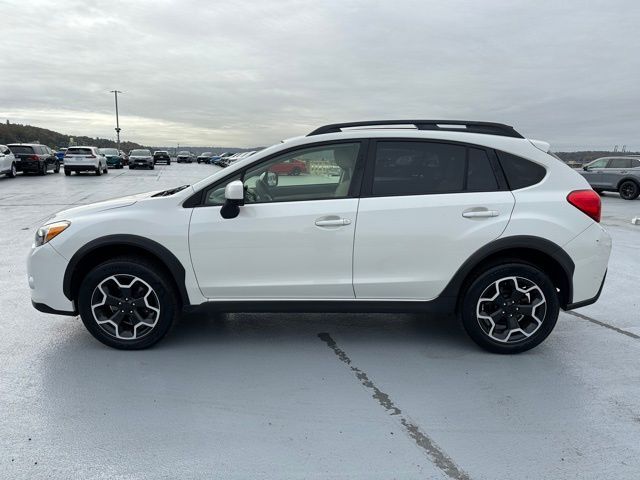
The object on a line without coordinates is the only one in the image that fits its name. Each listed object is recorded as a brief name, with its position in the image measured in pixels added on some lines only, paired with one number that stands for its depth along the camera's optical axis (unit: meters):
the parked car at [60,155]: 47.16
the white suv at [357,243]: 3.98
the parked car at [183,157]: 72.25
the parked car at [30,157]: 26.09
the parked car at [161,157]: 54.93
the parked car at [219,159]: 64.26
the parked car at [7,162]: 23.56
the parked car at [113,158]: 43.17
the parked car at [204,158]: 75.75
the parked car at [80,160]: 28.20
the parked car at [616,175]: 19.45
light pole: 81.00
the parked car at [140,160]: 41.31
